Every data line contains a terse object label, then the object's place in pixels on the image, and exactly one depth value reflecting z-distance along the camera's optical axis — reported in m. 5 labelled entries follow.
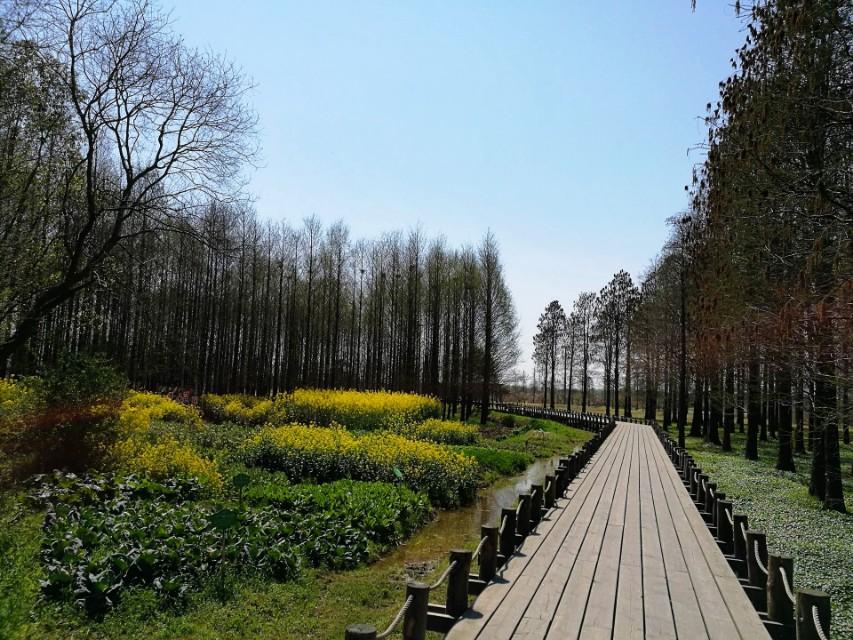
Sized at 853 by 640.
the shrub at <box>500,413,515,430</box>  35.39
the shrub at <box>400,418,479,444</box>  21.19
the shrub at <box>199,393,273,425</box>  23.31
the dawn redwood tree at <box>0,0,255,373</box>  10.20
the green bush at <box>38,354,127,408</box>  9.83
